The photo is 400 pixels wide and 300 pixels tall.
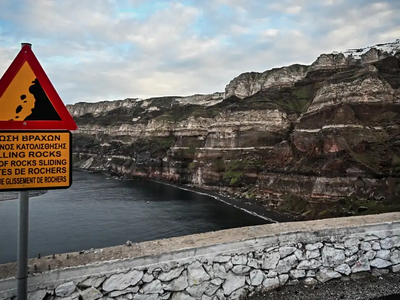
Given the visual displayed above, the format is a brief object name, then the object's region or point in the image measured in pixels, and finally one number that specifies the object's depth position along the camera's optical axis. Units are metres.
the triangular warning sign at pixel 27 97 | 3.24
